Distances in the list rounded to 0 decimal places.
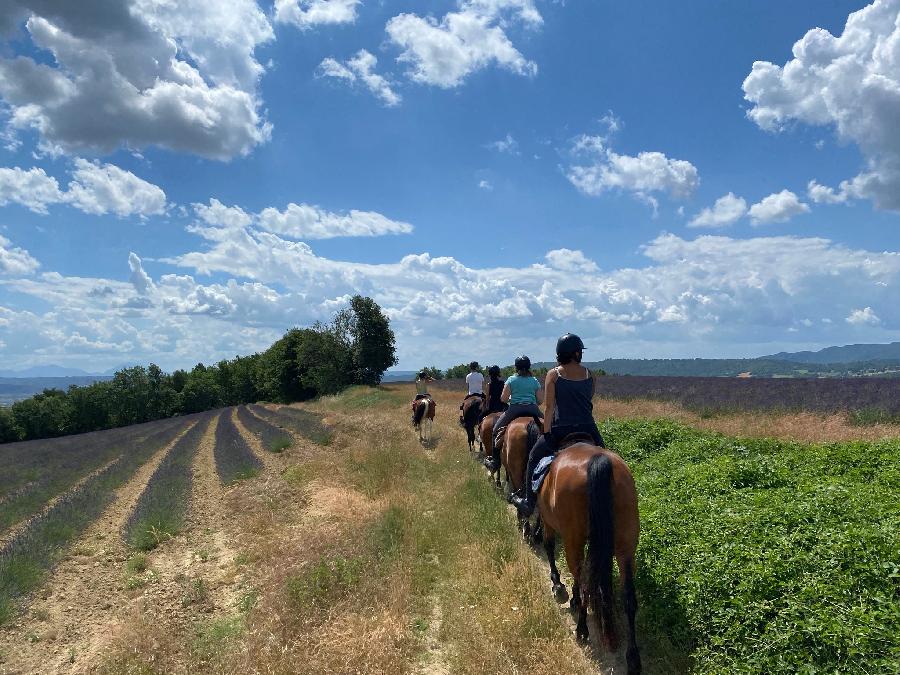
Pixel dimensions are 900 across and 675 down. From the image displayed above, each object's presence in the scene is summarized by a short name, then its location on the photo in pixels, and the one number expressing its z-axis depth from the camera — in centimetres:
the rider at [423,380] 1794
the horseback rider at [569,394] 595
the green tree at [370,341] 6125
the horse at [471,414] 1420
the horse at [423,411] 1720
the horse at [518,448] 799
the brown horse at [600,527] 439
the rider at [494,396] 1187
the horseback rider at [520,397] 922
